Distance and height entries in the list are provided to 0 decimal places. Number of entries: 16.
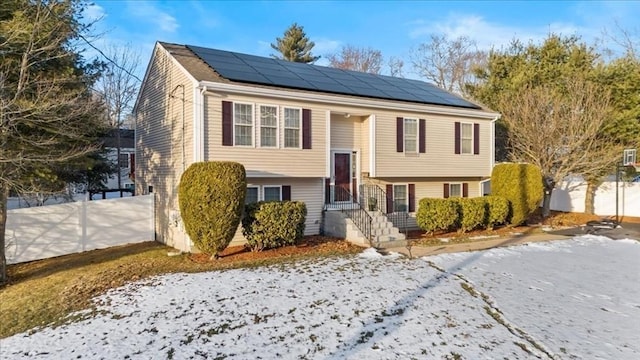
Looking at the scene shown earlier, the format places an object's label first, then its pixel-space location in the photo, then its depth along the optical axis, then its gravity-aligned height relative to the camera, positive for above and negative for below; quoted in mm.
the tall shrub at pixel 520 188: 14984 -621
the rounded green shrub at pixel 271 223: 10422 -1356
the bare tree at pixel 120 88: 24859 +5440
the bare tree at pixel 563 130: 17812 +1899
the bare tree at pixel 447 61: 33750 +9602
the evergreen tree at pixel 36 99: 9203 +1797
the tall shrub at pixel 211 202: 9492 -720
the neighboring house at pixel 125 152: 27291 +1550
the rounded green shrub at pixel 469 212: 13703 -1413
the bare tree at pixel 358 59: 38250 +11007
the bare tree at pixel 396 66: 37762 +10143
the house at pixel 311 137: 11680 +1202
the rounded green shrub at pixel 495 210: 14367 -1384
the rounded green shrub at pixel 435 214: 13234 -1400
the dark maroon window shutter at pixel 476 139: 16641 +1384
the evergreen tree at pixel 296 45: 34719 +11184
